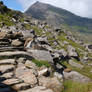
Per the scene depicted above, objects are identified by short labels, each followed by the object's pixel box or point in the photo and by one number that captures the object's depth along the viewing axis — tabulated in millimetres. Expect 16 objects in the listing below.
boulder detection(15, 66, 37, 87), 8671
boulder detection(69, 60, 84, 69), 22950
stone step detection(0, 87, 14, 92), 7129
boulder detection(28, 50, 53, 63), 12200
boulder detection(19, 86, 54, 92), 7615
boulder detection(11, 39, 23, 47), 14205
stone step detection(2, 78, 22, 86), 7941
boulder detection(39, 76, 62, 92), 8418
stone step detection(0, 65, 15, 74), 9502
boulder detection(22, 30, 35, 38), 16854
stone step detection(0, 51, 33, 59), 11443
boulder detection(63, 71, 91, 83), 11065
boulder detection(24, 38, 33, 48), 13915
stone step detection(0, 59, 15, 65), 10497
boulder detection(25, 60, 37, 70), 10491
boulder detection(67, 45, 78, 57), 28926
